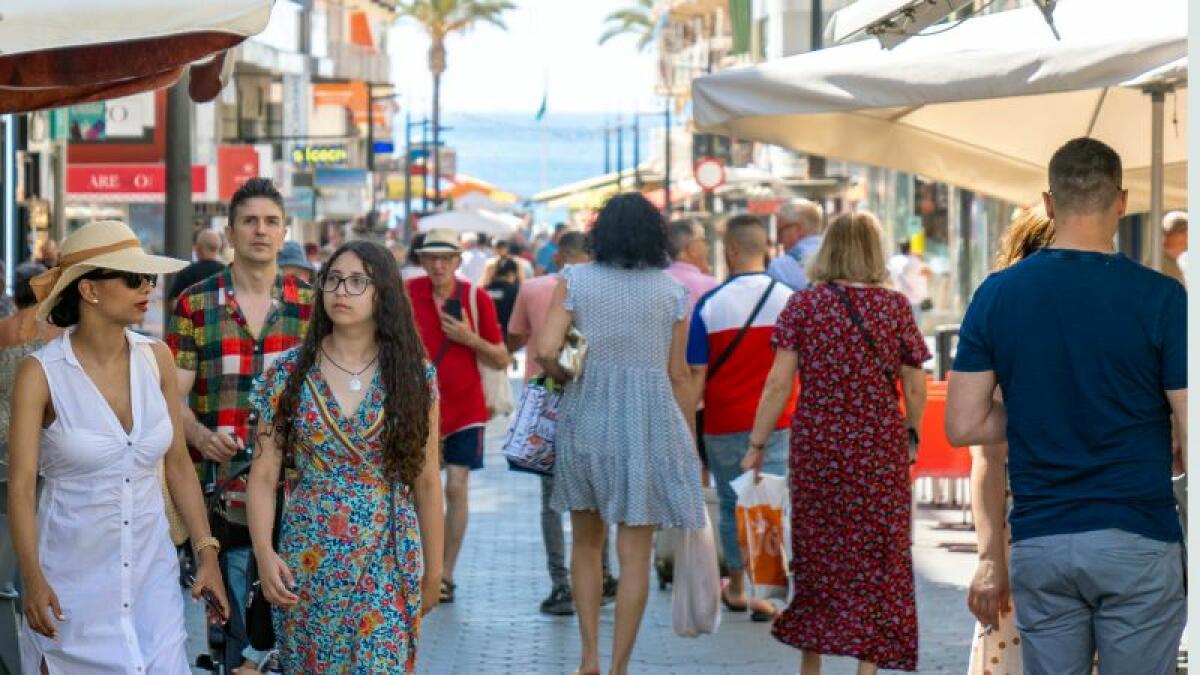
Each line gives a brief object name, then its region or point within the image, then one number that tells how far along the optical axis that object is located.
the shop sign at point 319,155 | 56.12
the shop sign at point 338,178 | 60.50
